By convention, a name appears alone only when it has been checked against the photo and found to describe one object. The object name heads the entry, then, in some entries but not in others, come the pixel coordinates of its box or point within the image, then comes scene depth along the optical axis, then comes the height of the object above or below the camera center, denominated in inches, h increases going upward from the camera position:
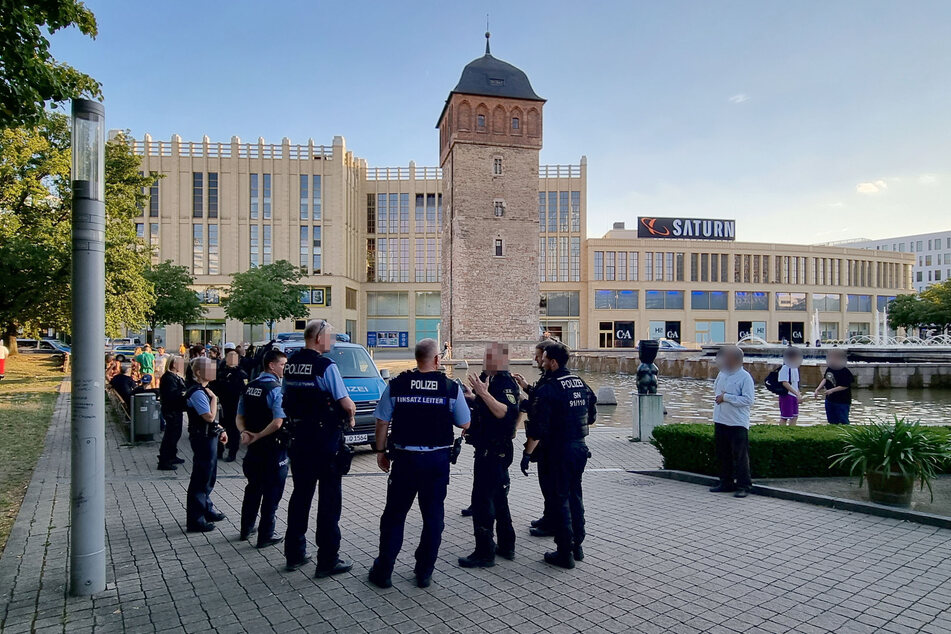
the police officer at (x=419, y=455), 183.9 -40.3
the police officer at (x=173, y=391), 327.2 -37.0
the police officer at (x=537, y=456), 211.8 -47.4
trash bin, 448.1 -70.6
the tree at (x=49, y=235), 805.9 +128.4
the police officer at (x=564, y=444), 200.8 -41.2
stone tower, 1881.2 +365.9
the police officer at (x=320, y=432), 194.2 -35.2
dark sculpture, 457.7 -32.8
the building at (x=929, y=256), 4375.0 +537.9
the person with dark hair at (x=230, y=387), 369.7 -39.0
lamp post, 177.0 -13.5
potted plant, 260.5 -57.7
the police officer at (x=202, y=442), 243.9 -48.7
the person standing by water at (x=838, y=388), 377.1 -38.8
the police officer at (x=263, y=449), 217.8 -45.9
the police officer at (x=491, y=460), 203.8 -46.8
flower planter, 261.0 -70.9
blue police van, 390.6 -40.3
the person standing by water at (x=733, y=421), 291.3 -46.5
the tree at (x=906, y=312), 2351.1 +64.0
